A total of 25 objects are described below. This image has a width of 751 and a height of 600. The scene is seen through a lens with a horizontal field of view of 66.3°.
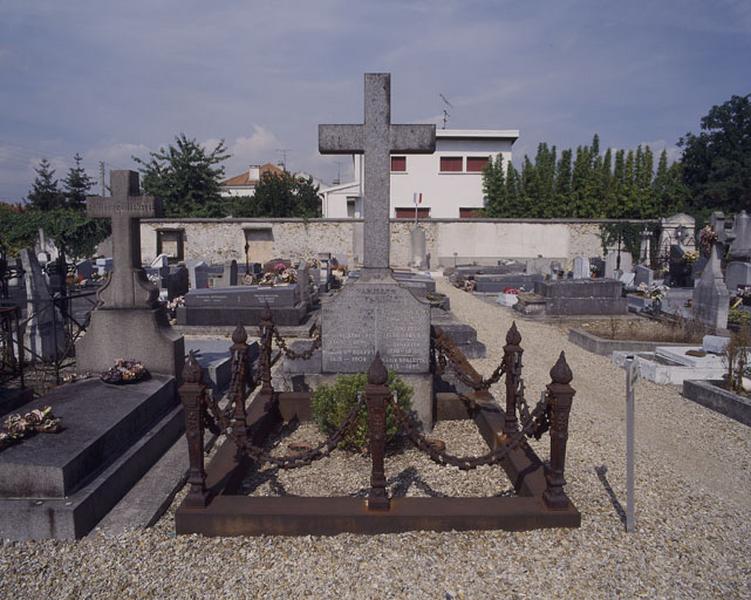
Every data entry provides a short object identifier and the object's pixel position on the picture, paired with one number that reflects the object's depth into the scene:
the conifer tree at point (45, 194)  39.38
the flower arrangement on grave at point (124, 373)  5.79
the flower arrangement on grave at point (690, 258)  17.31
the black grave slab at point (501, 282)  19.30
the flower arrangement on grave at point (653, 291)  14.09
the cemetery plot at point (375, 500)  3.80
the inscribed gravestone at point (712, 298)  11.14
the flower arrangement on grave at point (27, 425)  4.28
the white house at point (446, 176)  38.94
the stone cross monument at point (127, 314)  6.27
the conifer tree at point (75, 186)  39.50
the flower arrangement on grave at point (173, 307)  12.95
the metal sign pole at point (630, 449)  3.88
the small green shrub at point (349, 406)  5.13
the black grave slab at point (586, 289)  14.20
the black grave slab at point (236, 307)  12.17
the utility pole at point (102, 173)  36.66
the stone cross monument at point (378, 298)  5.79
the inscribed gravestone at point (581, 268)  19.78
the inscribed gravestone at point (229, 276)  16.28
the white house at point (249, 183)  56.88
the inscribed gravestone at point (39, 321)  8.75
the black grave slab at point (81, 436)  4.00
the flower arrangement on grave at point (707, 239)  15.47
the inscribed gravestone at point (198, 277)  16.91
